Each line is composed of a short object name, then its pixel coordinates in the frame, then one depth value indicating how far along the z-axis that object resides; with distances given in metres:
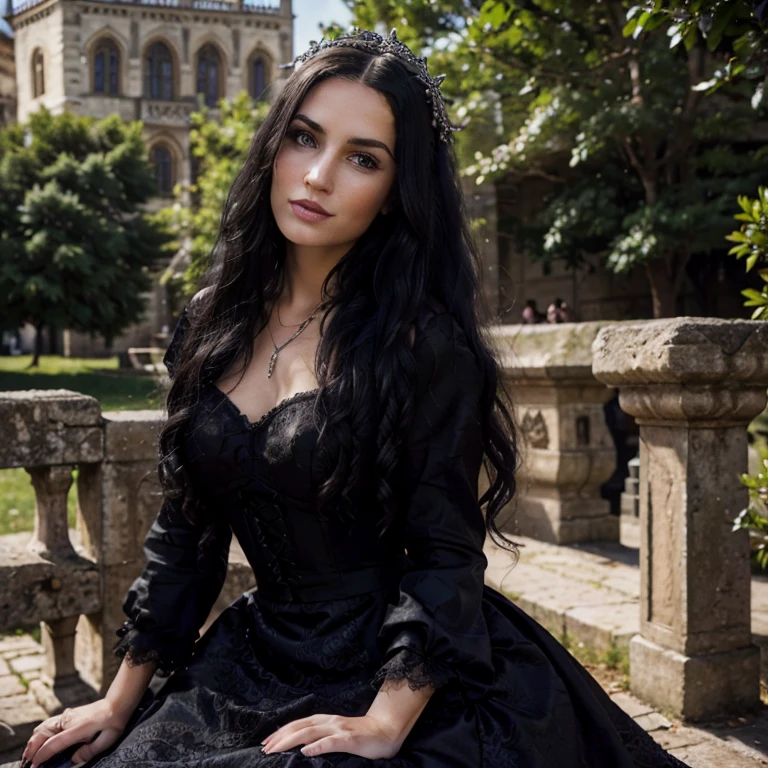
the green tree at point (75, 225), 24.88
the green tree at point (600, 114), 9.77
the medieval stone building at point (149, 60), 40.56
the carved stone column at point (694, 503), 3.00
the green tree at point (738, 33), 2.43
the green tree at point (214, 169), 15.56
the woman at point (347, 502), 1.71
